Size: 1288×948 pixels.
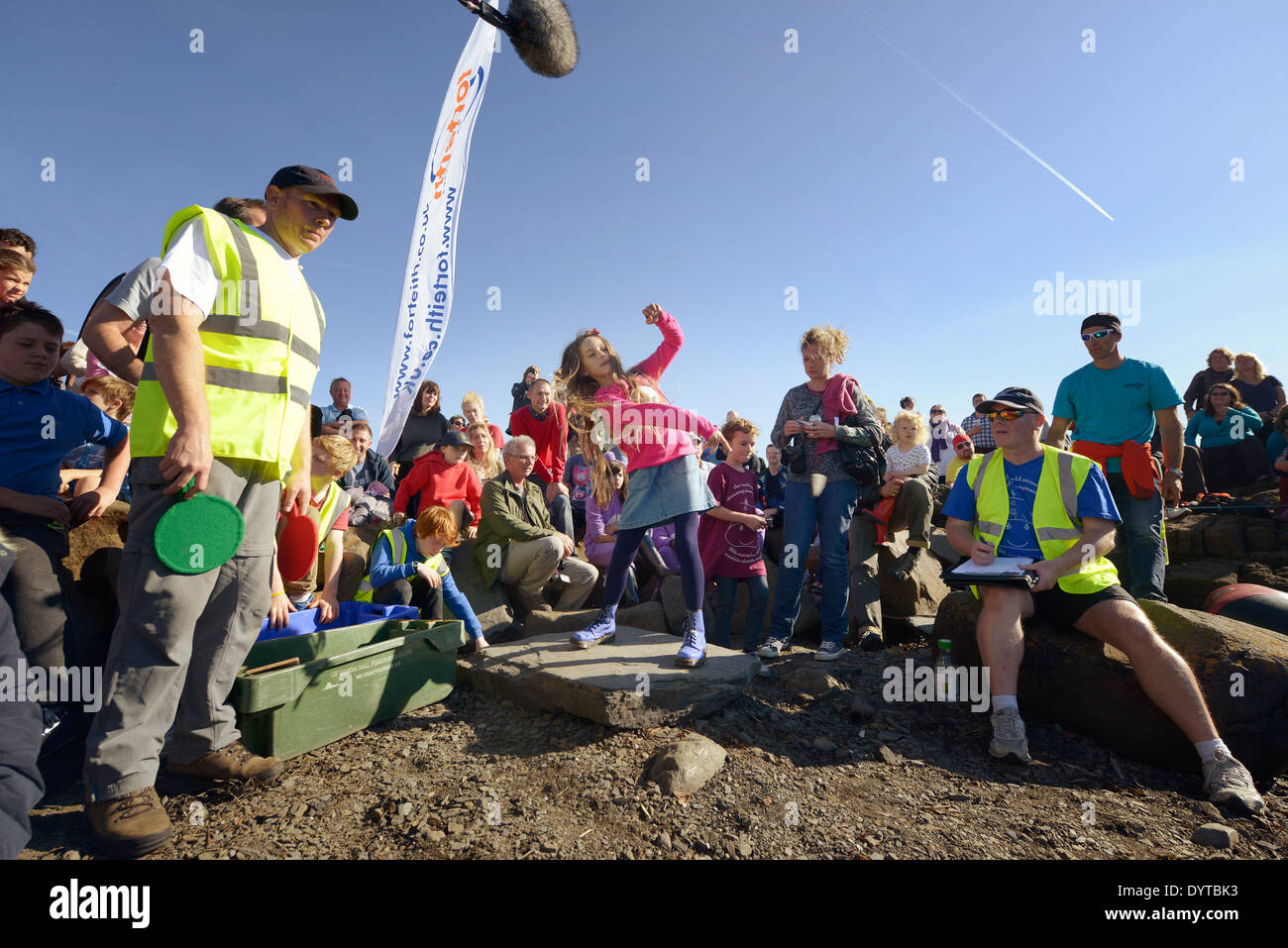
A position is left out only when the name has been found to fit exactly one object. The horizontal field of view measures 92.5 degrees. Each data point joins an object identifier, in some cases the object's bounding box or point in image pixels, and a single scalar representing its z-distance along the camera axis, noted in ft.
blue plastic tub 12.14
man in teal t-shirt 12.98
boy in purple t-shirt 15.76
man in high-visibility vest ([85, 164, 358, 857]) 6.36
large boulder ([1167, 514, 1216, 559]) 22.52
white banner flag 19.39
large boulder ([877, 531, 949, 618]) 17.46
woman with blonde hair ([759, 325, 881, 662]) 13.73
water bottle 11.43
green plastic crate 8.34
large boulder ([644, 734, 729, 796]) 8.29
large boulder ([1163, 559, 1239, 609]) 18.95
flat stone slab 9.75
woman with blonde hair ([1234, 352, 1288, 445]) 28.27
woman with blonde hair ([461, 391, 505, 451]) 24.25
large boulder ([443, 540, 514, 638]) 15.42
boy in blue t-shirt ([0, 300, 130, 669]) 7.78
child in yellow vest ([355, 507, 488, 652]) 13.70
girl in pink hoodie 11.15
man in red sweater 21.02
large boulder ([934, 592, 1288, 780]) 9.12
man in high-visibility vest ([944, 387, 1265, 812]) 9.18
